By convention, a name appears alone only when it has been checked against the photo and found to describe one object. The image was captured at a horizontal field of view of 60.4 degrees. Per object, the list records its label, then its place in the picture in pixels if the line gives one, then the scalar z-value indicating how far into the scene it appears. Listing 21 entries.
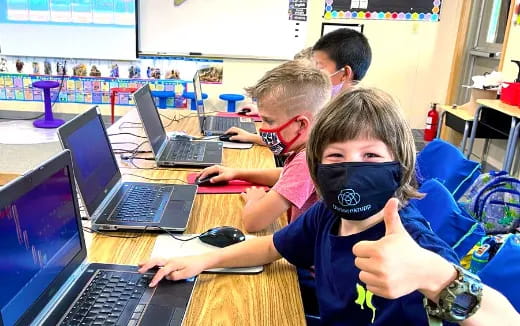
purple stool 4.44
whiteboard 4.35
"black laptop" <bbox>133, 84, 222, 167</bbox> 1.93
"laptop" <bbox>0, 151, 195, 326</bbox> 0.75
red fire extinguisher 4.83
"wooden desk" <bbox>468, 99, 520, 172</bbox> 3.11
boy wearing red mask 1.41
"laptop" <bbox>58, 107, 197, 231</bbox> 1.23
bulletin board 4.60
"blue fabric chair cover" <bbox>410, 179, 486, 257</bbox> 1.22
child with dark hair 2.53
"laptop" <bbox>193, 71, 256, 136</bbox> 2.60
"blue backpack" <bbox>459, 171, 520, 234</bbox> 2.03
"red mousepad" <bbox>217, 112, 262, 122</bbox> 3.09
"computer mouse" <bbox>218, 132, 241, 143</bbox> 2.44
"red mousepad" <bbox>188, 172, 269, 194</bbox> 1.68
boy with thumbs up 0.69
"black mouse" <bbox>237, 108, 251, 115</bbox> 3.24
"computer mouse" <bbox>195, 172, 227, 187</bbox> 1.73
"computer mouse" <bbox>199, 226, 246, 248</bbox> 1.22
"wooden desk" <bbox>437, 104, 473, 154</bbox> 3.71
